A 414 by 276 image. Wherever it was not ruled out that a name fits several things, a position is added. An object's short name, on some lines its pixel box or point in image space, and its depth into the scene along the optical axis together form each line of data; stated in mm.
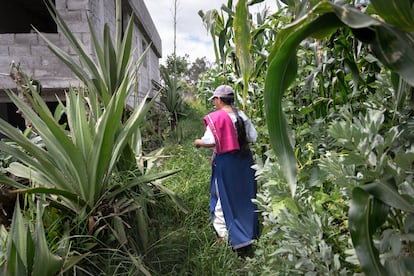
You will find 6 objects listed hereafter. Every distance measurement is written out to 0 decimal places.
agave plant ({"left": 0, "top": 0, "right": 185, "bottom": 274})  1652
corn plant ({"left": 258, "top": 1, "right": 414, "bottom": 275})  593
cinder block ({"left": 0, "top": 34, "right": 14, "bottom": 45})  4145
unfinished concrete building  3980
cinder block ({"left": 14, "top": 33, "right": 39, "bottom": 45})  4145
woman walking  2533
